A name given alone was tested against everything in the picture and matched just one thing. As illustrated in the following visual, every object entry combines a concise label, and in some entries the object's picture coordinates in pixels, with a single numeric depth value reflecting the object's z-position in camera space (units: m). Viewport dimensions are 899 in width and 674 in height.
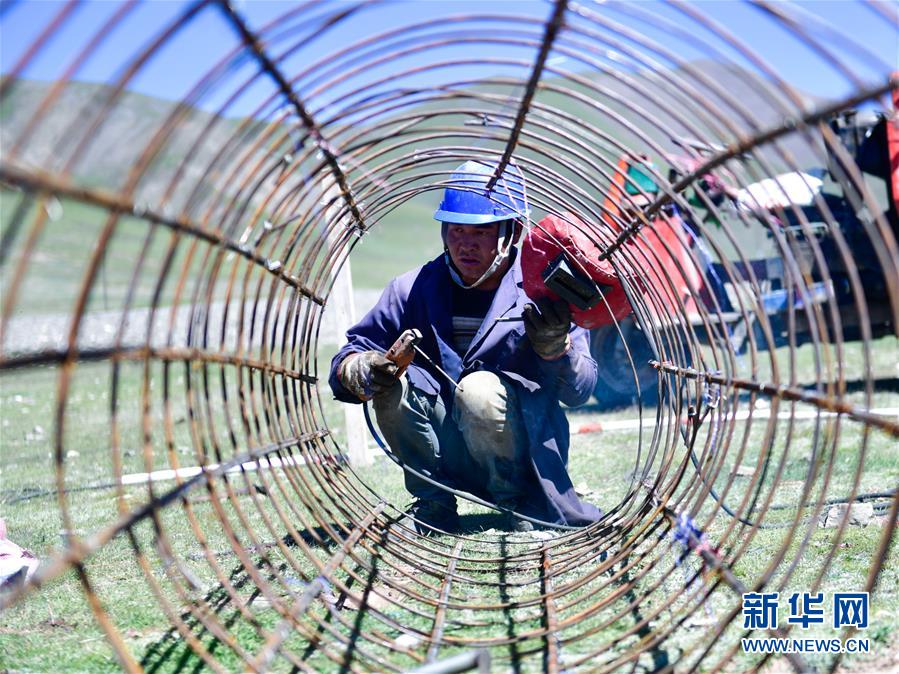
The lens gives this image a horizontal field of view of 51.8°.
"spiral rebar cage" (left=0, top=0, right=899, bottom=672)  1.95
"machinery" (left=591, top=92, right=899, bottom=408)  7.19
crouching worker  4.18
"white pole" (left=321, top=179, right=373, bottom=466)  5.78
